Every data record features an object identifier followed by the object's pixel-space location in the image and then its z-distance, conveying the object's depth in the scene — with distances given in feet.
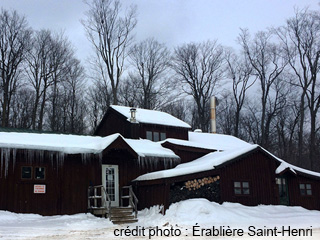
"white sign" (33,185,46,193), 56.20
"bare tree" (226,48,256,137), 137.49
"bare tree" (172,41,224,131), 139.03
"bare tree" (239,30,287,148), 128.47
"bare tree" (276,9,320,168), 112.16
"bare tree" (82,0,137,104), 122.01
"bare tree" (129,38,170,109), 133.39
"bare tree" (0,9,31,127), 109.19
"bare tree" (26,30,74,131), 118.21
